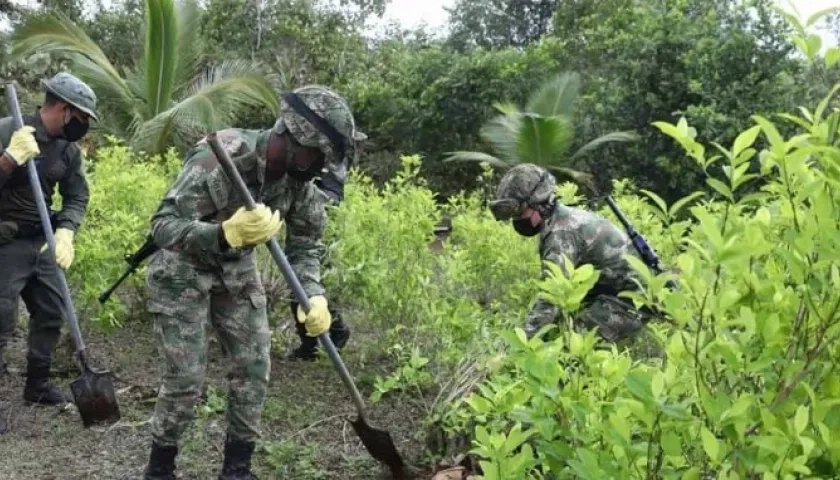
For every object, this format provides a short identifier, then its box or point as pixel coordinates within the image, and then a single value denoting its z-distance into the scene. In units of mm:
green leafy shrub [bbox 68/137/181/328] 5414
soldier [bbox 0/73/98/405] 4539
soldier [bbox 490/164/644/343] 4430
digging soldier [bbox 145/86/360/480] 3455
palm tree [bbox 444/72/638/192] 13773
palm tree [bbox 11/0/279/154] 12422
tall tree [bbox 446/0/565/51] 26547
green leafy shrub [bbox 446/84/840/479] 1429
